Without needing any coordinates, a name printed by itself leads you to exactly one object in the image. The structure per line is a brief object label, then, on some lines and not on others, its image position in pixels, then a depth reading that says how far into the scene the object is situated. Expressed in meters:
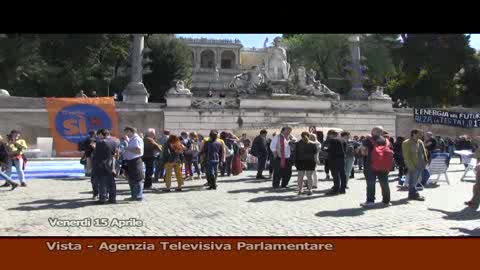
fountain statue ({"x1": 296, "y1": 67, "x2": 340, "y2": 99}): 31.91
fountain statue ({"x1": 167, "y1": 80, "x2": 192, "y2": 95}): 29.63
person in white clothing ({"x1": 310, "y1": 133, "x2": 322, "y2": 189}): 11.71
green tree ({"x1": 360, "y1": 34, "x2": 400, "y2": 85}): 45.81
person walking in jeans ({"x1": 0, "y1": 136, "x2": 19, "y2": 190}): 12.68
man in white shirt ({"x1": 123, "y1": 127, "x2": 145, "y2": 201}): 10.33
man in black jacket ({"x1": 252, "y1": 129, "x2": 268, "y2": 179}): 15.17
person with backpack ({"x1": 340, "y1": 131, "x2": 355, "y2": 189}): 12.97
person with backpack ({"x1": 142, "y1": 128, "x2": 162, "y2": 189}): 12.09
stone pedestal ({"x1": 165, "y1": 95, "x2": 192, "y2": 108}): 29.39
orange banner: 21.77
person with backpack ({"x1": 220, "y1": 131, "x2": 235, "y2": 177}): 16.05
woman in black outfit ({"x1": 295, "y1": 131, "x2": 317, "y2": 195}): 11.41
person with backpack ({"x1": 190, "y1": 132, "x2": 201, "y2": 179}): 15.28
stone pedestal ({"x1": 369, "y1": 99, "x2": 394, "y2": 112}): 32.84
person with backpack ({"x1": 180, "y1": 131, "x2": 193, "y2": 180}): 15.02
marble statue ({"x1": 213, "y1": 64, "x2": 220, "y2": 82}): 56.31
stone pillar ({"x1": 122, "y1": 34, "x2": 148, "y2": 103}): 30.14
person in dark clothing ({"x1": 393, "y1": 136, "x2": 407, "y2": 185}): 14.03
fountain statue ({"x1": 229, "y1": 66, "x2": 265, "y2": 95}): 31.14
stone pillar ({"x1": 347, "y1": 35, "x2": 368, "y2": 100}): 36.41
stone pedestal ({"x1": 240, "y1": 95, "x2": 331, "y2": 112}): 30.56
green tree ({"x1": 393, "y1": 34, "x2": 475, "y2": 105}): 39.97
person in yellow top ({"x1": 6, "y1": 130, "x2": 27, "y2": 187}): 12.76
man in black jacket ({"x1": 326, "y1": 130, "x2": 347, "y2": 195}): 11.57
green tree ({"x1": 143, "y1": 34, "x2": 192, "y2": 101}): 40.88
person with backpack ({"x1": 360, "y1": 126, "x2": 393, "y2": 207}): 9.87
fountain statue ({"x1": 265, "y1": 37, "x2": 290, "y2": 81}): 31.38
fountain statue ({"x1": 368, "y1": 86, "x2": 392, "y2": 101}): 33.22
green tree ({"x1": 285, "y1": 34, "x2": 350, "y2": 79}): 50.38
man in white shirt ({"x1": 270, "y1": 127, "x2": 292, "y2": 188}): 12.58
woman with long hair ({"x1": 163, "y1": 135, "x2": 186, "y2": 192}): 11.95
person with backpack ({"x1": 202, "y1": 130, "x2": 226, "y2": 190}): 12.34
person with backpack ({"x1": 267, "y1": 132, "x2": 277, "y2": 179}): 15.23
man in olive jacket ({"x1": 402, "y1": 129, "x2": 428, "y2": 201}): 10.87
